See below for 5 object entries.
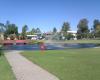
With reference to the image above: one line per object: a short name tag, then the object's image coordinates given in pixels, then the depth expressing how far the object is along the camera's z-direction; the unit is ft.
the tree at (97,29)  131.51
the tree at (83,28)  155.63
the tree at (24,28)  167.41
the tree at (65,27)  167.00
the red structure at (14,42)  65.99
